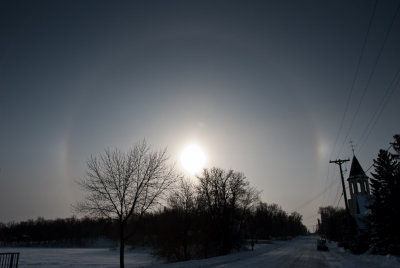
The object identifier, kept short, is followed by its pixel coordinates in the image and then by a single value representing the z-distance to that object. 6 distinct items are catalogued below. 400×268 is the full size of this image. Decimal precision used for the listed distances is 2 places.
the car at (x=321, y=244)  44.84
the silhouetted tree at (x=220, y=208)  42.66
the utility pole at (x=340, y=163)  37.04
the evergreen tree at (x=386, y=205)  23.56
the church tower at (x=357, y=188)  53.81
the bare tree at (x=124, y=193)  23.22
